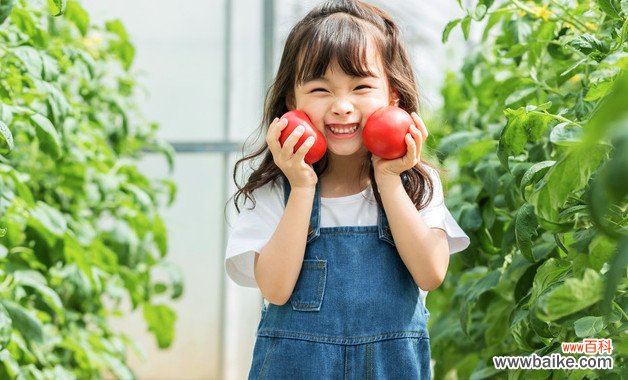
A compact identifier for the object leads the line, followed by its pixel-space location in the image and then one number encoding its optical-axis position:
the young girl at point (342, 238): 1.86
